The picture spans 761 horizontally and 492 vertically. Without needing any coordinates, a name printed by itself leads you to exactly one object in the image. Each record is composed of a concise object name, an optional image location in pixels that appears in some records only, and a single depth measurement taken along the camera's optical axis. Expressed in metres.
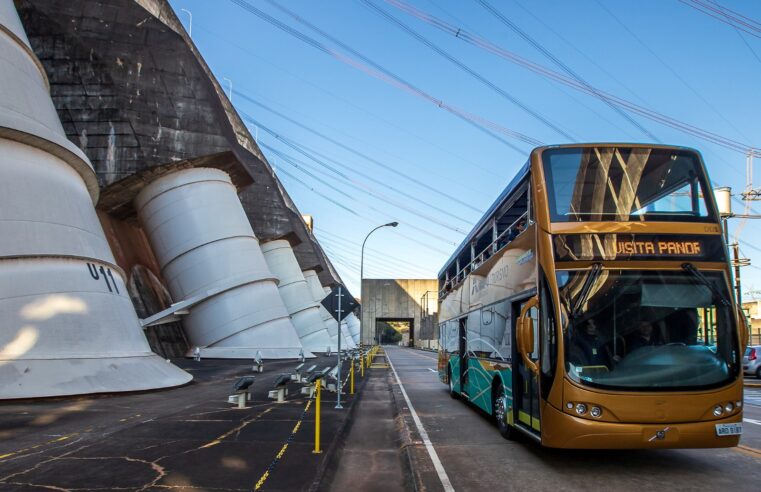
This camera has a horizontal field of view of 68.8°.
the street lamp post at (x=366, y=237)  33.11
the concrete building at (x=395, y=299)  90.62
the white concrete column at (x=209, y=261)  31.80
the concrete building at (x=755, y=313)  60.22
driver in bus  6.95
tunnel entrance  156.69
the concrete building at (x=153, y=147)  27.53
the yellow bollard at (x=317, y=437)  8.07
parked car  26.03
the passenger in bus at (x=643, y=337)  7.04
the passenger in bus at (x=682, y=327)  7.10
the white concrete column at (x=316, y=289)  78.91
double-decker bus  6.79
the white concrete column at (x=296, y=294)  56.66
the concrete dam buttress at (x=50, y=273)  13.73
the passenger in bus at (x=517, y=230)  8.84
